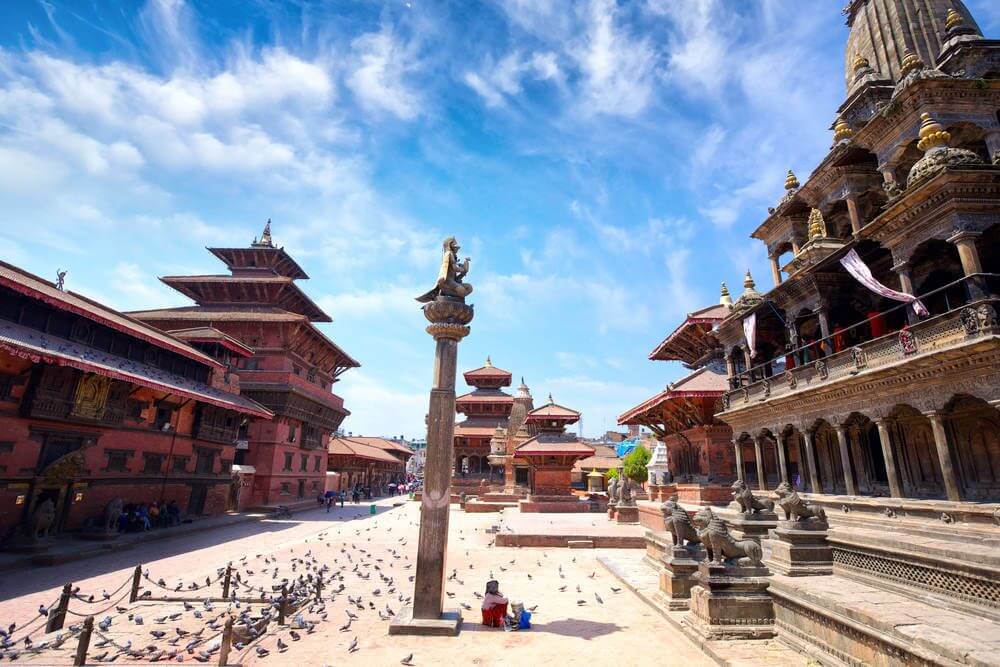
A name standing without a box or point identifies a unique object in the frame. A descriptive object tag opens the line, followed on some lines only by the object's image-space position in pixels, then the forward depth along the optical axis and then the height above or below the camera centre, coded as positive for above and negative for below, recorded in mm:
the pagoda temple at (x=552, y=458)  32094 +1265
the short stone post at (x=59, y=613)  8312 -2414
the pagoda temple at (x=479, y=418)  47281 +5900
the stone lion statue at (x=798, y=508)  9547 -452
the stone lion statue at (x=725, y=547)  8383 -1056
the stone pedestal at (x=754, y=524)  13258 -1058
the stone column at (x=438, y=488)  8539 -231
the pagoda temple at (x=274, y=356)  31469 +7906
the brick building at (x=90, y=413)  15016 +1952
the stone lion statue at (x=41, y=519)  14914 -1589
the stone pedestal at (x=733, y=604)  7809 -1905
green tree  52750 +1545
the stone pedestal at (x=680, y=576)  9727 -1829
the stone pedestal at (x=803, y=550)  9273 -1206
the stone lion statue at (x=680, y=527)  10234 -922
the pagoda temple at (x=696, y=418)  24422 +3480
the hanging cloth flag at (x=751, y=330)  20266 +6055
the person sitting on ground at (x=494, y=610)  8789 -2303
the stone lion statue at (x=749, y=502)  12814 -485
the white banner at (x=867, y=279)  12745 +5711
